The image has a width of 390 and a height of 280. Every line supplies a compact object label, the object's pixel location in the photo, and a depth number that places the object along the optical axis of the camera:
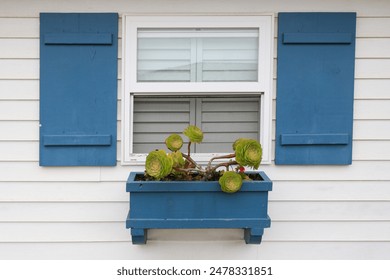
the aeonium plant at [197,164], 1.93
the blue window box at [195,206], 2.02
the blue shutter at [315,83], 2.21
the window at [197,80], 2.23
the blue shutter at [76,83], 2.19
